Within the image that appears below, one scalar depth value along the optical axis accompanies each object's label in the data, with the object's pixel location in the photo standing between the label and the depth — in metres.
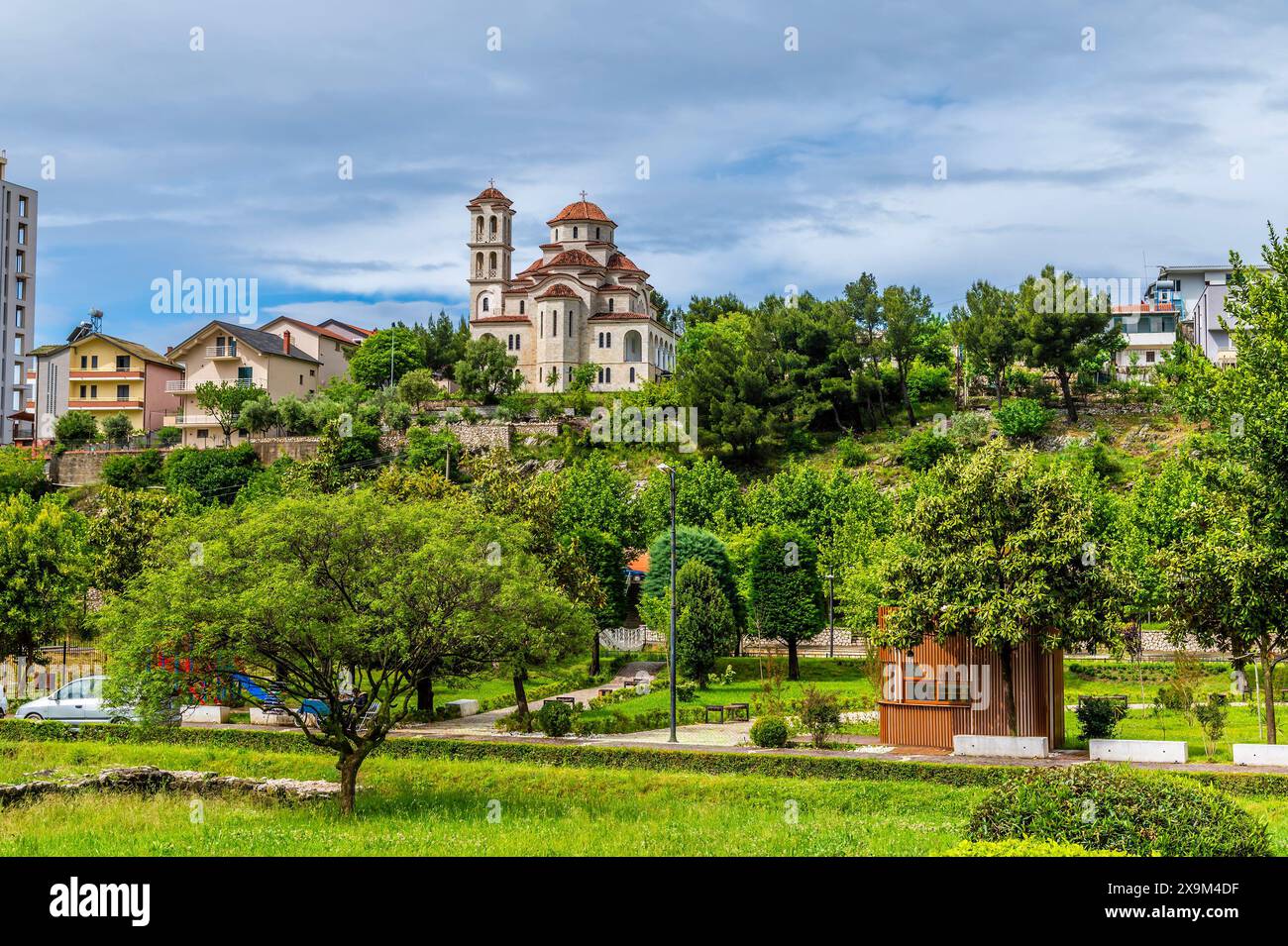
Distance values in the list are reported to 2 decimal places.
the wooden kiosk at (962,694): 30.58
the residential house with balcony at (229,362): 95.50
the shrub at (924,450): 73.69
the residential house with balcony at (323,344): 105.69
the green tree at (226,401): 88.06
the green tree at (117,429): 89.44
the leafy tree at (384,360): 98.31
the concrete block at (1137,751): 27.55
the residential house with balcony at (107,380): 96.44
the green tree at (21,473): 81.00
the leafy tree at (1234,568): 29.61
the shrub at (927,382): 87.00
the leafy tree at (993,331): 76.88
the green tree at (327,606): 25.67
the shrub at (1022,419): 77.25
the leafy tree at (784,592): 50.62
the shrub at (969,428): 76.06
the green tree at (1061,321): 74.25
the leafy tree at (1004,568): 29.67
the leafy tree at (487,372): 91.94
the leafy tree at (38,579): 43.88
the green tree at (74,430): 88.62
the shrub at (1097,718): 30.70
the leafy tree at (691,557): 53.47
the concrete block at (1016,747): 28.88
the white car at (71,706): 37.09
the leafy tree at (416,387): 89.75
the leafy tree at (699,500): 62.72
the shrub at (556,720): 33.91
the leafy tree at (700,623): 47.00
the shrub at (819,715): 31.88
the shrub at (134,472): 82.31
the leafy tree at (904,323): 84.31
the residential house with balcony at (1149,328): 99.88
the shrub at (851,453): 78.25
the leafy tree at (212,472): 77.56
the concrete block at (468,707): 40.16
